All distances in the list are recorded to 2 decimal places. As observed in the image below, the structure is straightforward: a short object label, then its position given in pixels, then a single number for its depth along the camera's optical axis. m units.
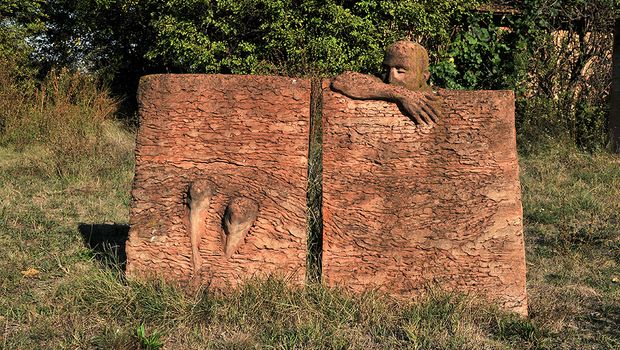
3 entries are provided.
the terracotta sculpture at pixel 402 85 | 4.24
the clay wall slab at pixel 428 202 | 4.20
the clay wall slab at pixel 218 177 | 4.26
